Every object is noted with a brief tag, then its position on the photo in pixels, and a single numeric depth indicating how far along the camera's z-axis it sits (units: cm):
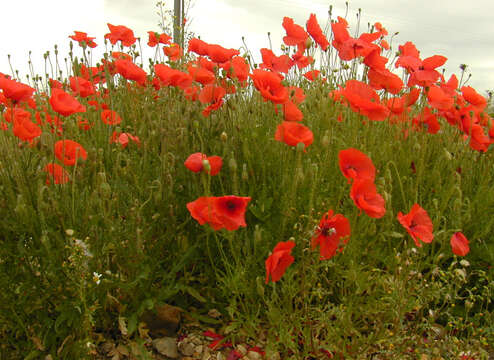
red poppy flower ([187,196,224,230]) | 156
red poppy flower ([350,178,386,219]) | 155
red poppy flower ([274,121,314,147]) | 164
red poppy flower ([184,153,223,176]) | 168
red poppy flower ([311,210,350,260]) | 165
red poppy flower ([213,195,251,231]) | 155
